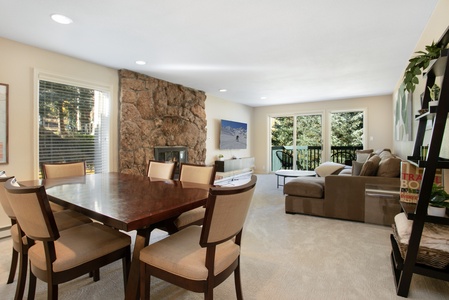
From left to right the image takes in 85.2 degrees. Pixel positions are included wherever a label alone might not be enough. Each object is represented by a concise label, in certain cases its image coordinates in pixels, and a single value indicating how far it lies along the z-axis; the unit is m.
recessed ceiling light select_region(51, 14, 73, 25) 2.41
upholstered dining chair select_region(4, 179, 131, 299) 1.21
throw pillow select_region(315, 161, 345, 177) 5.24
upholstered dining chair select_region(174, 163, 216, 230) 2.00
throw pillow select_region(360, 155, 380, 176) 3.25
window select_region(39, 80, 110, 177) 3.36
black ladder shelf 1.50
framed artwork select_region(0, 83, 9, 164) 2.90
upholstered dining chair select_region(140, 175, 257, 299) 1.19
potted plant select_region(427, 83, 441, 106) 1.93
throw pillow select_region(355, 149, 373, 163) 5.67
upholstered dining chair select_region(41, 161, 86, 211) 2.53
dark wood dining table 1.25
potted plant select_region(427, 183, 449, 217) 1.67
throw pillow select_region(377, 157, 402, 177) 3.08
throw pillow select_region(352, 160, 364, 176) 3.44
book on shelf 1.96
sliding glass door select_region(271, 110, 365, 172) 6.96
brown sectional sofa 3.12
